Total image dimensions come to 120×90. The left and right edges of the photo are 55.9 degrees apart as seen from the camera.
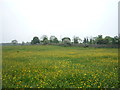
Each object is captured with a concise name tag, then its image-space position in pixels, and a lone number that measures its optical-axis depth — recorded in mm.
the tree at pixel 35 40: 114312
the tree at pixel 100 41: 84000
